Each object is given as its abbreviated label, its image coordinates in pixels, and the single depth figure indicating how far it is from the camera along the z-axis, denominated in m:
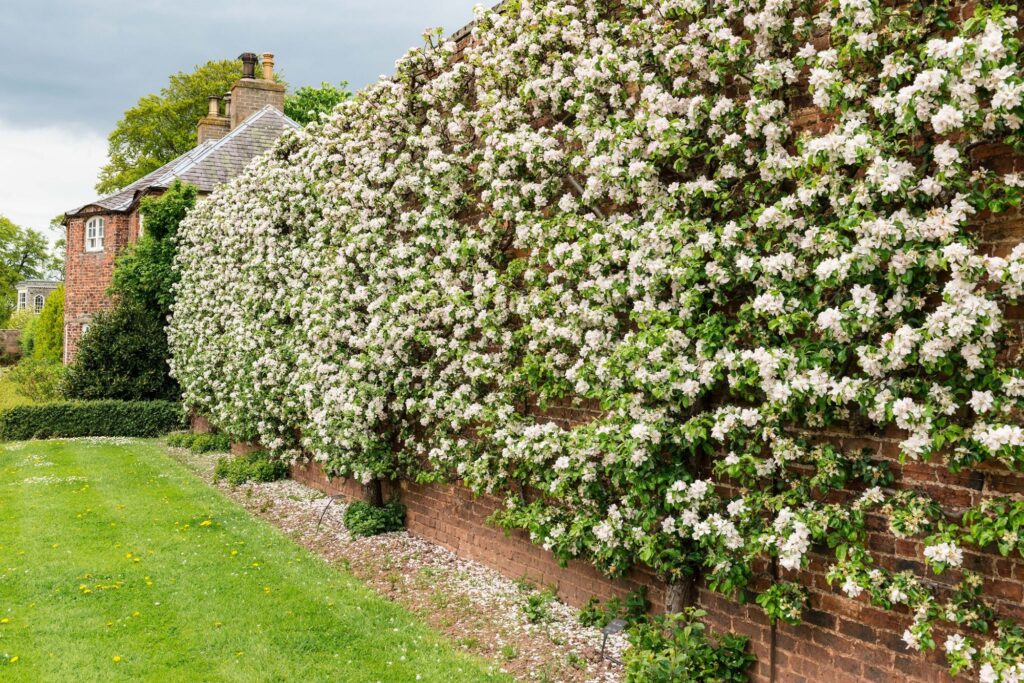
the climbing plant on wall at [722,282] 3.67
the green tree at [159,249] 19.50
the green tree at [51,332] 35.72
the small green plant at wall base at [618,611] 5.72
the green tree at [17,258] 67.12
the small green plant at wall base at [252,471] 12.95
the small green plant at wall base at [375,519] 9.23
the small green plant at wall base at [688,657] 4.63
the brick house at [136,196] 23.36
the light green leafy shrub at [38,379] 21.75
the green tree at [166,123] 39.94
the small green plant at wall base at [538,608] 6.32
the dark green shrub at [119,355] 20.20
